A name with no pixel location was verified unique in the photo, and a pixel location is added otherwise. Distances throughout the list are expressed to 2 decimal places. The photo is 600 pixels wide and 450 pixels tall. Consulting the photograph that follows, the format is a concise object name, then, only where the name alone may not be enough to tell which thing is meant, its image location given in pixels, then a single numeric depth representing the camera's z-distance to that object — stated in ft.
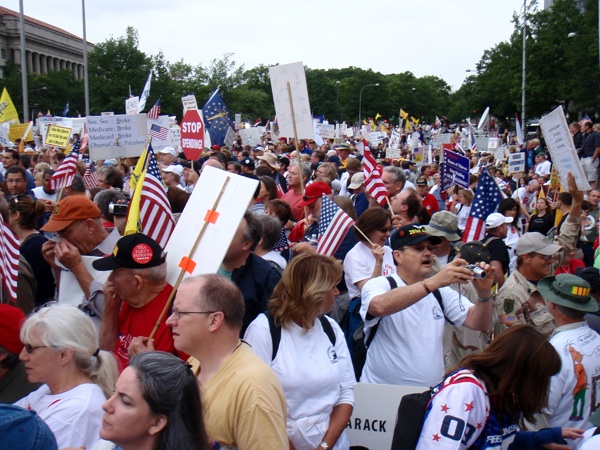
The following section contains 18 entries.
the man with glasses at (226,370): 9.60
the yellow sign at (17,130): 68.50
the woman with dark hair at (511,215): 28.71
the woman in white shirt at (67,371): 10.11
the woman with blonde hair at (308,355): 11.89
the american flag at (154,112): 56.04
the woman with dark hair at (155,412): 8.30
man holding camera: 14.12
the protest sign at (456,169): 38.24
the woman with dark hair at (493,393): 9.92
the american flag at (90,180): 39.34
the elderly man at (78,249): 15.15
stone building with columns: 335.88
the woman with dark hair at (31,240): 18.84
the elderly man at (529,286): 16.67
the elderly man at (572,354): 13.23
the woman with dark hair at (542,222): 33.45
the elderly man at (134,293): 13.01
